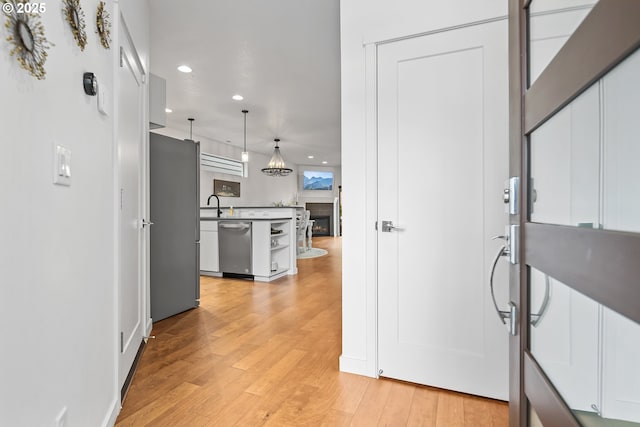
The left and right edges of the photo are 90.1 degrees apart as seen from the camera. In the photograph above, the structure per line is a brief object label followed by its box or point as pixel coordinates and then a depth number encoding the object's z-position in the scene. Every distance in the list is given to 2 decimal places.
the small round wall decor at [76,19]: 1.04
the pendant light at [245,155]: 5.66
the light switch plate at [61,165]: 0.94
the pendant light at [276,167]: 7.25
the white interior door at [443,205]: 1.66
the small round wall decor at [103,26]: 1.36
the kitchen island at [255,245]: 4.60
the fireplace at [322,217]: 12.57
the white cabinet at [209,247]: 4.81
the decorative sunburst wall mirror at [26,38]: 0.73
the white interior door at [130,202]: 1.78
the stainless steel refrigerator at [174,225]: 2.83
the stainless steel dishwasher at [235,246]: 4.64
